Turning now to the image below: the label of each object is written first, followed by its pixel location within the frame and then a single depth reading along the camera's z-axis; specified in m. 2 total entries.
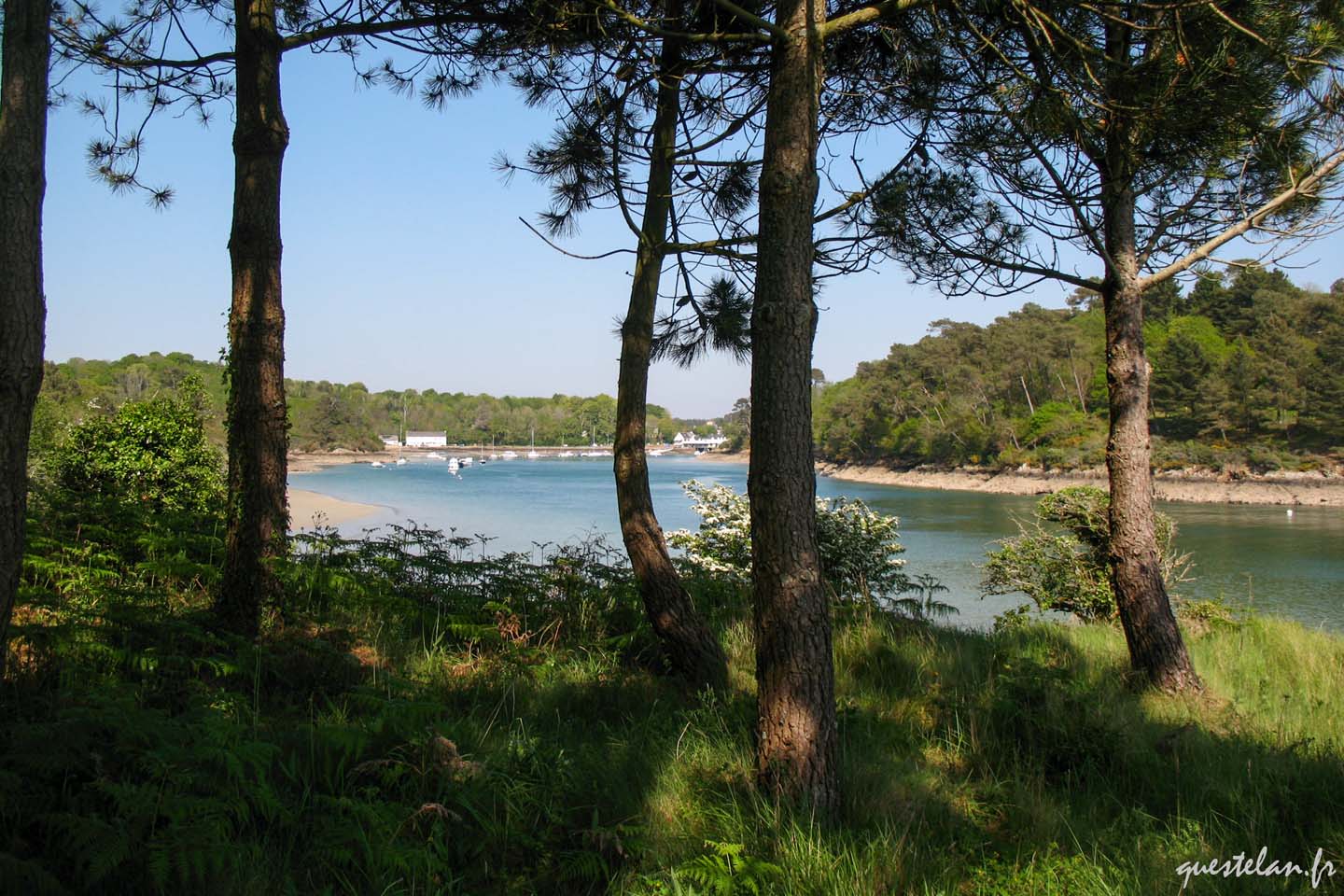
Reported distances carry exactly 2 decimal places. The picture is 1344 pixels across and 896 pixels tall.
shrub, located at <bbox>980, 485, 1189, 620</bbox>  8.43
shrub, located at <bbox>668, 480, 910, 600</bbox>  9.72
